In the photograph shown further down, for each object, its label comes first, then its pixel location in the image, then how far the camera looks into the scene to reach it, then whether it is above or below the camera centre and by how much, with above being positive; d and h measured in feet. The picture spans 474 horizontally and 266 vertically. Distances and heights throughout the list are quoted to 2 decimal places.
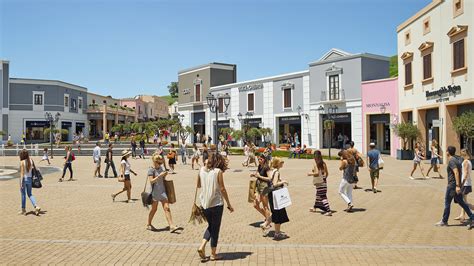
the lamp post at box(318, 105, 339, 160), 111.65 +6.70
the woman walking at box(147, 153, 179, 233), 25.88 -3.52
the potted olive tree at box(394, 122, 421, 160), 80.38 -0.67
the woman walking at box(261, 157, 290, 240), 23.40 -4.74
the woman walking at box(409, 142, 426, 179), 51.44 -3.28
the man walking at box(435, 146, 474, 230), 25.70 -3.93
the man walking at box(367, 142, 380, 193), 41.65 -3.44
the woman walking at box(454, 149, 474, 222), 26.50 -3.22
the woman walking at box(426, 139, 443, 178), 51.81 -3.46
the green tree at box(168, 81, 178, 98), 442.30 +53.61
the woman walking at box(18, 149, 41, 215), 30.81 -3.21
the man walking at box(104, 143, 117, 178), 56.52 -3.59
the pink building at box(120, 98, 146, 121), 257.96 +21.17
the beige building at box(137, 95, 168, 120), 286.01 +22.39
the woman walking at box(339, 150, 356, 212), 31.73 -3.66
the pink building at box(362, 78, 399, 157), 94.73 +4.95
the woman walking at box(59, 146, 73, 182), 53.67 -3.19
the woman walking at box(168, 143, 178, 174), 62.85 -3.95
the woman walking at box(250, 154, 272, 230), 25.79 -3.40
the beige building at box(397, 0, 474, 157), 64.54 +12.22
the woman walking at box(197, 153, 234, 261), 19.69 -3.47
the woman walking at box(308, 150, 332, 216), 30.76 -4.12
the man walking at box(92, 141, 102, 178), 59.06 -3.45
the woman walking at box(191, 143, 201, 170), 71.52 -3.71
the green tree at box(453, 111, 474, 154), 57.21 +0.94
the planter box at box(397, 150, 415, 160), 84.99 -5.01
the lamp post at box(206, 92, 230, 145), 70.35 +6.65
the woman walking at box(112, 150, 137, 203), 37.11 -4.02
